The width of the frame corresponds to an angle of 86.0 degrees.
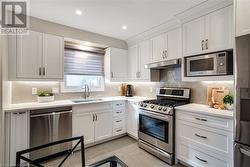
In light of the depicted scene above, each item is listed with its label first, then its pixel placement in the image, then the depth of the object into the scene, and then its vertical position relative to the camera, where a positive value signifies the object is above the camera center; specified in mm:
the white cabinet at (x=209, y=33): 1904 +806
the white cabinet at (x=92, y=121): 2663 -806
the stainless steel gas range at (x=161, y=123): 2279 -734
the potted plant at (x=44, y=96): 2611 -261
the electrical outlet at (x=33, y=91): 2656 -151
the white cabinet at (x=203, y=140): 1715 -812
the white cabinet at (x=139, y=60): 3268 +618
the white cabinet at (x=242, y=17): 1401 +717
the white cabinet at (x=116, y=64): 3586 +538
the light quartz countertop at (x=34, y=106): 2030 -375
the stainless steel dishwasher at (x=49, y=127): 2197 -766
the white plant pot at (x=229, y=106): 1997 -336
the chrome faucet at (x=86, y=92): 3375 -215
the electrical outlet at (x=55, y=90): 2894 -142
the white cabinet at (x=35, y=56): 2262 +496
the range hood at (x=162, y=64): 2523 +410
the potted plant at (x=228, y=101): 2002 -260
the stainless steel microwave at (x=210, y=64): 1954 +307
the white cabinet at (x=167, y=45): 2613 +804
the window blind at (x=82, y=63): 3193 +536
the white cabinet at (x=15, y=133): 1995 -764
